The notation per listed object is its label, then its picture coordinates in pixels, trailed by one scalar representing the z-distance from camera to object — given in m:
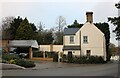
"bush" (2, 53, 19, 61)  25.36
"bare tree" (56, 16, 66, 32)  57.19
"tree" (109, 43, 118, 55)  62.25
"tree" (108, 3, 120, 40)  16.26
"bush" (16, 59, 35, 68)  22.44
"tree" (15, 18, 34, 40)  47.42
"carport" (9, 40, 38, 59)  41.26
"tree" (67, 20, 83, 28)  45.86
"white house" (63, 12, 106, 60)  36.73
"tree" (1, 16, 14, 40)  50.93
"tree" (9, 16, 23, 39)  50.94
